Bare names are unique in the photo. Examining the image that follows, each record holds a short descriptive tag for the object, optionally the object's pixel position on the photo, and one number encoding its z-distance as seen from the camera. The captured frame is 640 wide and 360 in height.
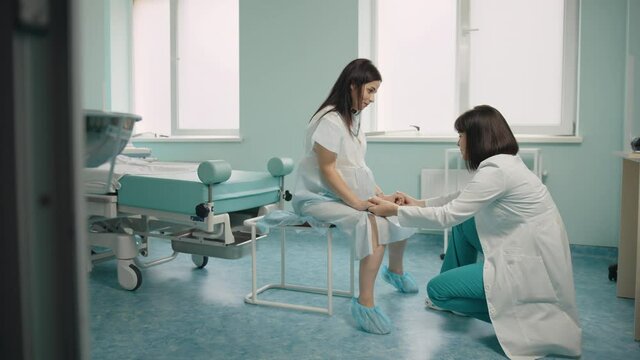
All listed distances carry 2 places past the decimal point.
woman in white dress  2.11
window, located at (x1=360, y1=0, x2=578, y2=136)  3.49
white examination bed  2.38
